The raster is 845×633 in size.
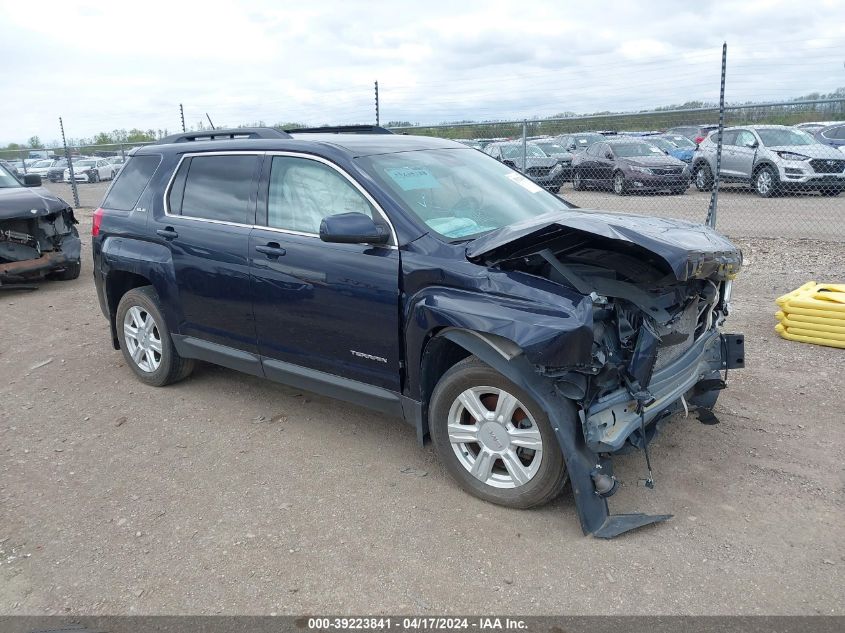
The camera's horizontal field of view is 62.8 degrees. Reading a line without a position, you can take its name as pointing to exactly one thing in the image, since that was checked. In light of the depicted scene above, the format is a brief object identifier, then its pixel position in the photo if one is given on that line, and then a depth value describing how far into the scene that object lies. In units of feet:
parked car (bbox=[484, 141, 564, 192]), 49.73
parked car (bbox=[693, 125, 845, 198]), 46.83
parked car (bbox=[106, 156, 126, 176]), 92.22
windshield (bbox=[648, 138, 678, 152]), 58.54
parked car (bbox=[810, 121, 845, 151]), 54.49
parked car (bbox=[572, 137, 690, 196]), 50.60
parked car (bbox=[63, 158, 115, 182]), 93.40
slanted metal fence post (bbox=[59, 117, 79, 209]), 59.48
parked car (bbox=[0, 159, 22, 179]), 32.11
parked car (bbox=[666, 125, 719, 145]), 72.32
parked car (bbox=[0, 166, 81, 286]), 27.96
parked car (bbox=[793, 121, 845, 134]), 56.70
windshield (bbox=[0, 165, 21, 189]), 30.83
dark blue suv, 10.77
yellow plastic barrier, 18.75
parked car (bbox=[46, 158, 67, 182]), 107.65
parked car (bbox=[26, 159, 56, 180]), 109.19
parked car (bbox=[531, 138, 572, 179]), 52.54
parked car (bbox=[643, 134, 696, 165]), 59.63
